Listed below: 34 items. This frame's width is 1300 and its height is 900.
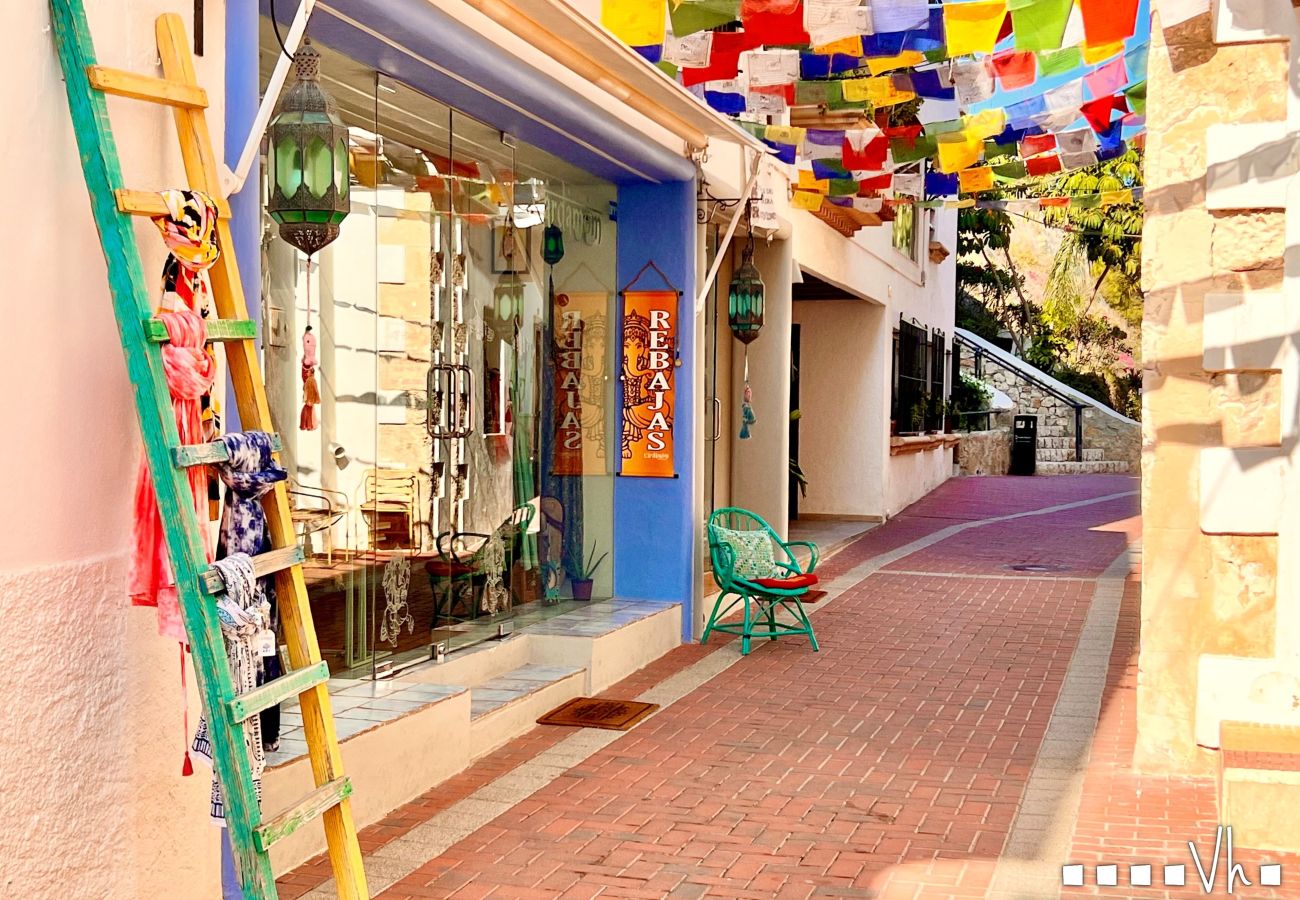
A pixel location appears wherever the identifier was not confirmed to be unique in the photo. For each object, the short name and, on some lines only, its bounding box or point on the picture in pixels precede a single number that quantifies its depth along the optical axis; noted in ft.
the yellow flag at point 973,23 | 21.26
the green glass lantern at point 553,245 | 28.32
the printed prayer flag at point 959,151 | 31.30
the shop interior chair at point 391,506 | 21.53
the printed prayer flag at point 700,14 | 20.45
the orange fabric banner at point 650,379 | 29.35
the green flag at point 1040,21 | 20.80
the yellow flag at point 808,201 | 40.34
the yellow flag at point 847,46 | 23.52
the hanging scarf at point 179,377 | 10.94
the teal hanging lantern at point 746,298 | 33.81
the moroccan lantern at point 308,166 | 15.16
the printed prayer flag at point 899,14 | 21.65
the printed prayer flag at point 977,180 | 35.22
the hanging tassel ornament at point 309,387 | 19.90
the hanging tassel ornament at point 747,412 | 38.58
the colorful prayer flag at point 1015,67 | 27.55
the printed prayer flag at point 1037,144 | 32.53
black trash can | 87.76
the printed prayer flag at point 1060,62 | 26.58
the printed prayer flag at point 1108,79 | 27.86
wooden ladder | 10.44
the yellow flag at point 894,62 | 24.08
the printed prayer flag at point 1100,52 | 25.16
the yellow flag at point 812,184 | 36.63
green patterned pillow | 28.89
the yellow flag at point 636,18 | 20.47
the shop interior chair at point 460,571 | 23.58
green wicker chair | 28.19
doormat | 22.24
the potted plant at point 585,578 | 29.25
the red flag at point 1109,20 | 20.63
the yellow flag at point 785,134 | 30.66
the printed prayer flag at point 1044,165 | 34.63
